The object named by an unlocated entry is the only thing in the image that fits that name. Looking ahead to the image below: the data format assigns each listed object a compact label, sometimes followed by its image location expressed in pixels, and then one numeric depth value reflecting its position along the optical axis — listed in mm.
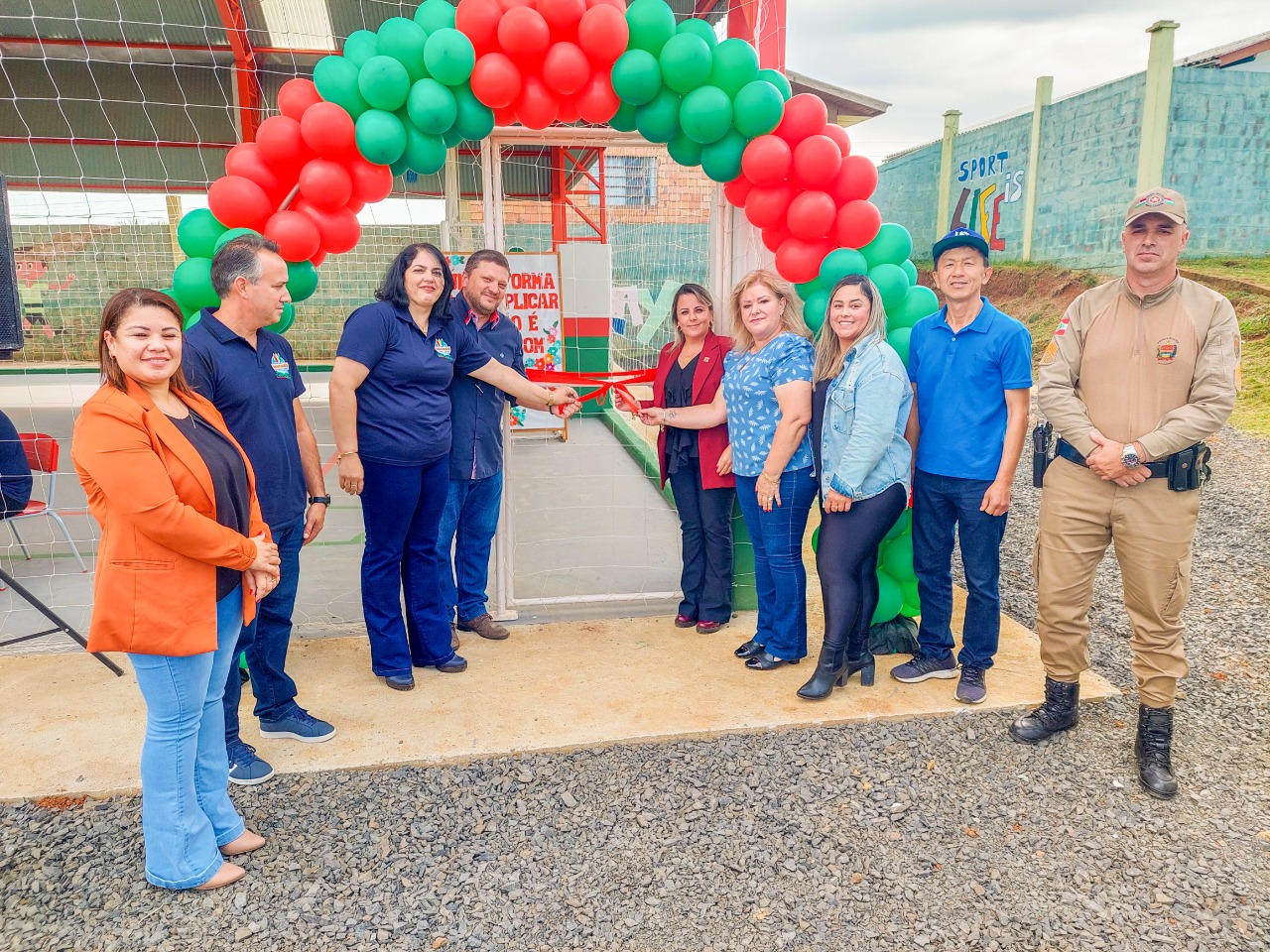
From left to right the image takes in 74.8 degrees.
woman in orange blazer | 1978
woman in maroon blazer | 3895
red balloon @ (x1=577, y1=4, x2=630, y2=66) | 3281
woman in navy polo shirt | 3217
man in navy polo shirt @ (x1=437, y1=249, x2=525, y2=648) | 3779
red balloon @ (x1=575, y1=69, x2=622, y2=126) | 3453
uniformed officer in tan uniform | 2721
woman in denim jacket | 3150
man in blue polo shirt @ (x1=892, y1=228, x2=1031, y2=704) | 3193
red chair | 4823
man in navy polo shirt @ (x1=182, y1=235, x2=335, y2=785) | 2641
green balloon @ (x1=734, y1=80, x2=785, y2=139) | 3354
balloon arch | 3273
